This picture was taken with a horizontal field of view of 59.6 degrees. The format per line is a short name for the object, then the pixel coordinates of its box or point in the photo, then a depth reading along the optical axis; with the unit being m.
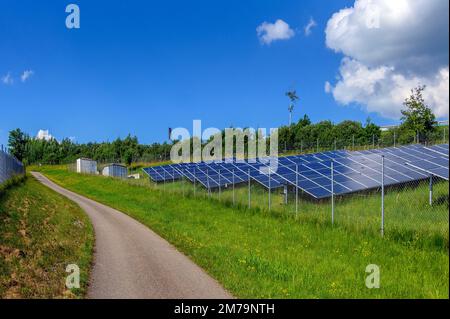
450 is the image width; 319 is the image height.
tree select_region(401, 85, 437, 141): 50.42
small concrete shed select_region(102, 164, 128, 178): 72.69
